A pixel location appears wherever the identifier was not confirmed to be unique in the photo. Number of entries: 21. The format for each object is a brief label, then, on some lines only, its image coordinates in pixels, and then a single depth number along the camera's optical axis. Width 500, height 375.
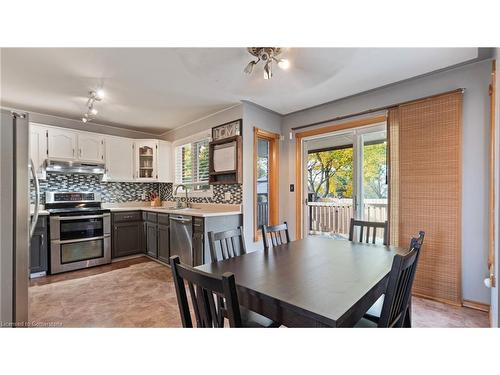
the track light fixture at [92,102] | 2.86
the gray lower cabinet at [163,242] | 3.58
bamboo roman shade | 2.31
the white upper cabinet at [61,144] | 3.55
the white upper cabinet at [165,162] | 4.51
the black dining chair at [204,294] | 0.75
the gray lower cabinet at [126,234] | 3.88
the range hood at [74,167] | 3.50
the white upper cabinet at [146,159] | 4.43
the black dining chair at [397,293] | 0.94
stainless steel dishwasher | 3.14
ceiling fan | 1.33
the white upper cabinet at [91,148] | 3.81
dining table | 0.91
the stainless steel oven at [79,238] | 3.32
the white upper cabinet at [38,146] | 3.40
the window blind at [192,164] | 4.03
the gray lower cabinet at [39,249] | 3.15
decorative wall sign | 3.30
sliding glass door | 3.02
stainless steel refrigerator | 1.38
